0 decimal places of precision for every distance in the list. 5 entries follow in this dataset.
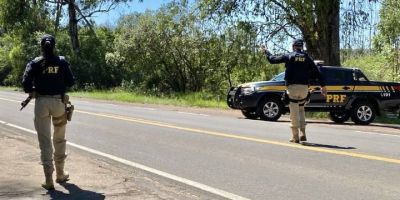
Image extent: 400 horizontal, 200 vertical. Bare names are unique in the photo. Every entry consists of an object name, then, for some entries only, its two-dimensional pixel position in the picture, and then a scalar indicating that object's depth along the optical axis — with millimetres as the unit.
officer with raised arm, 10906
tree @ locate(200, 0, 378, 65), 22906
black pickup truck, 18203
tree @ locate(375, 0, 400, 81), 30891
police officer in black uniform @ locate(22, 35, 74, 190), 7145
